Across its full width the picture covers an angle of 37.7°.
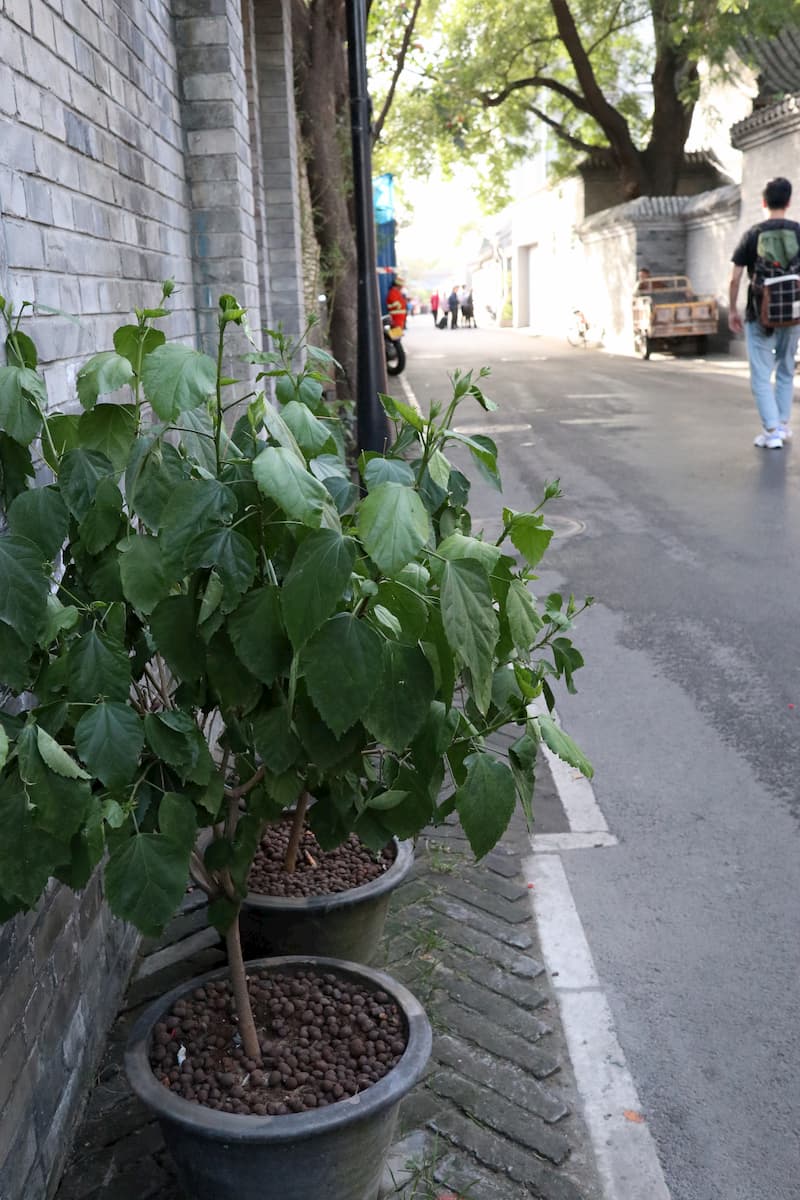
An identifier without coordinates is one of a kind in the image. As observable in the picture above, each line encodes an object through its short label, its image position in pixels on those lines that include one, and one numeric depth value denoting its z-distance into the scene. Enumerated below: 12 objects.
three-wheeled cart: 24.53
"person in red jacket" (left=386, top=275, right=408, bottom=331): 18.61
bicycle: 32.09
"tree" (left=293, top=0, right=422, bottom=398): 10.50
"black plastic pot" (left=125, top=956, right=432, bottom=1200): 2.14
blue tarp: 18.69
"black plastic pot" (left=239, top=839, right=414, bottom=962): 3.00
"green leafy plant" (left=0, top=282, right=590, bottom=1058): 1.66
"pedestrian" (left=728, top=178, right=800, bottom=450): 10.75
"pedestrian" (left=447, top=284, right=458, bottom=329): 51.97
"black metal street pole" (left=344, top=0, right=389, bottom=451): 9.03
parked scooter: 18.78
